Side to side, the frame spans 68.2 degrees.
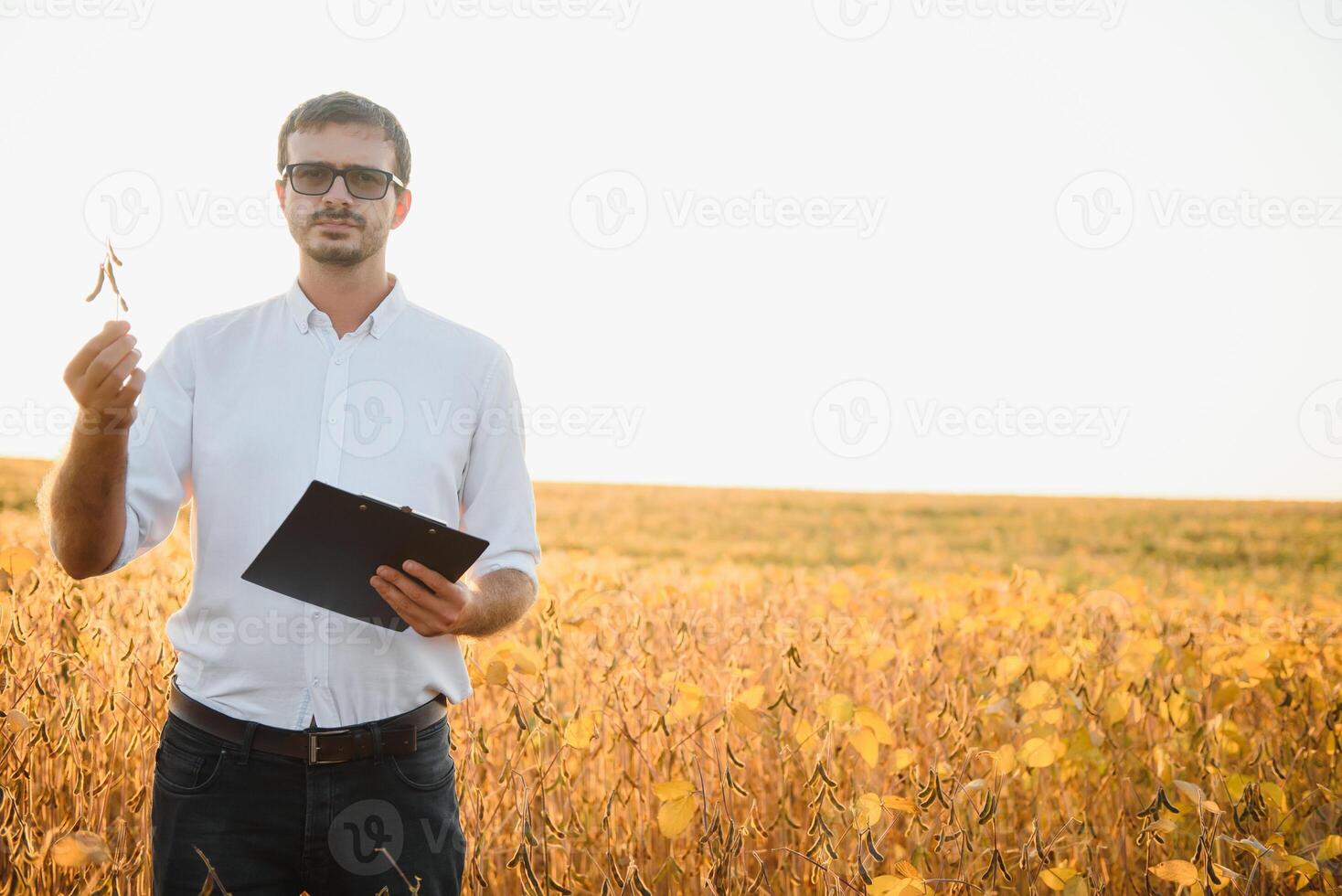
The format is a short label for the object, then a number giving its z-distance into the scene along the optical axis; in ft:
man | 6.38
